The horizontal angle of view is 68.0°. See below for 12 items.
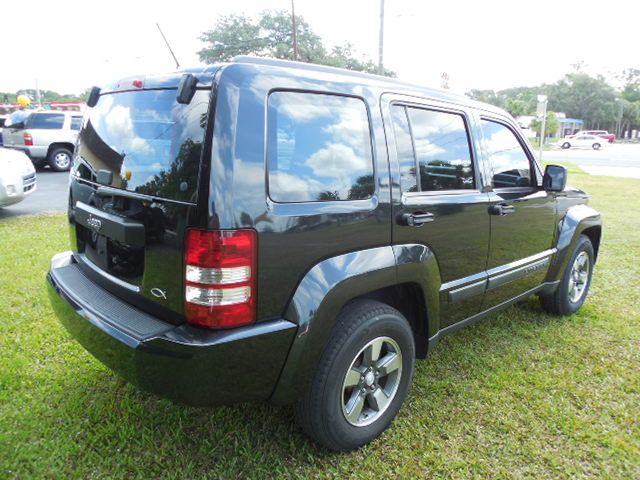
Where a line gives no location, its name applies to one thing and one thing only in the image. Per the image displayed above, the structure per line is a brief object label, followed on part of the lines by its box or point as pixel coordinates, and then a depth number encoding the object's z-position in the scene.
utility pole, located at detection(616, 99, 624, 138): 79.35
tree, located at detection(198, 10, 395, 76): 38.75
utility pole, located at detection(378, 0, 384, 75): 16.28
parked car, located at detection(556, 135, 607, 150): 46.31
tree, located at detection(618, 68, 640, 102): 93.38
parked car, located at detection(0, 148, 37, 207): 7.04
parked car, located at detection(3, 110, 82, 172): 14.02
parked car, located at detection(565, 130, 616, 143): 54.43
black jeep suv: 1.87
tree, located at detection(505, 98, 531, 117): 72.81
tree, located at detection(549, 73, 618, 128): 80.38
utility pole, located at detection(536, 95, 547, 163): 13.54
